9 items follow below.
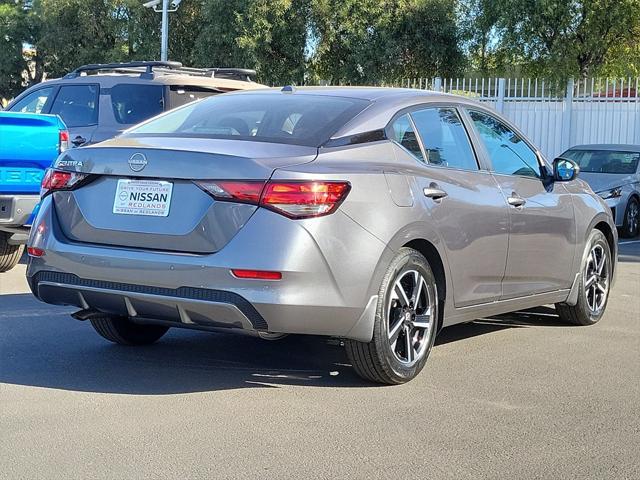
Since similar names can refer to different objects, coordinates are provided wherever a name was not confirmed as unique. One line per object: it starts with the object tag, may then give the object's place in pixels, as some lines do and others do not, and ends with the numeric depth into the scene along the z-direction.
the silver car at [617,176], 14.98
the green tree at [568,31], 24.22
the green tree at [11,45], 42.91
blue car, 8.44
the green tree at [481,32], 27.06
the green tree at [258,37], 30.84
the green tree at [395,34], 30.74
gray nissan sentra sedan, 4.72
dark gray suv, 10.57
